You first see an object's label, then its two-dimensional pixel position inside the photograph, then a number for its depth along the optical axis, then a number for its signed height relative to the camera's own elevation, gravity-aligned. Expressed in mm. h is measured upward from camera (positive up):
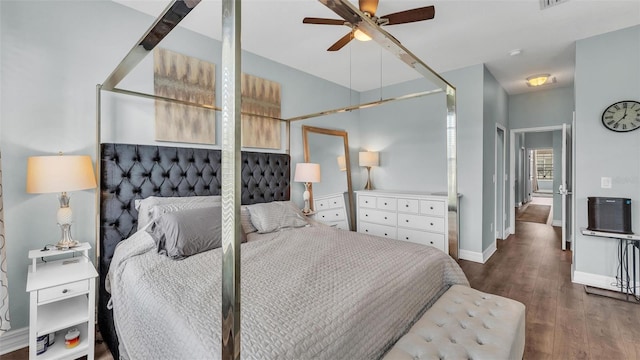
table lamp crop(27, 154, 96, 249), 1682 +19
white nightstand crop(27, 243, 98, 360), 1573 -759
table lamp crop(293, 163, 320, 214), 3312 +79
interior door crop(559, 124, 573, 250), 4137 +11
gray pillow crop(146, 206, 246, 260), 1790 -358
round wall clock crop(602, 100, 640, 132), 2682 +645
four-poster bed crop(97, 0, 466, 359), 780 +237
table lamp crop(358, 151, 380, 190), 4523 +354
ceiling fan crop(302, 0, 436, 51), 1912 +1221
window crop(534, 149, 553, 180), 12172 +717
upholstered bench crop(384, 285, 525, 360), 1198 -751
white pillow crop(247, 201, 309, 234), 2498 -351
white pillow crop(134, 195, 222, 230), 2051 -196
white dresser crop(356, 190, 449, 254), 3578 -513
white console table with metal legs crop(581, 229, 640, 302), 2648 -872
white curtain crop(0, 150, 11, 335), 1608 -635
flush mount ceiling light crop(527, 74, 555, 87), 3961 +1492
